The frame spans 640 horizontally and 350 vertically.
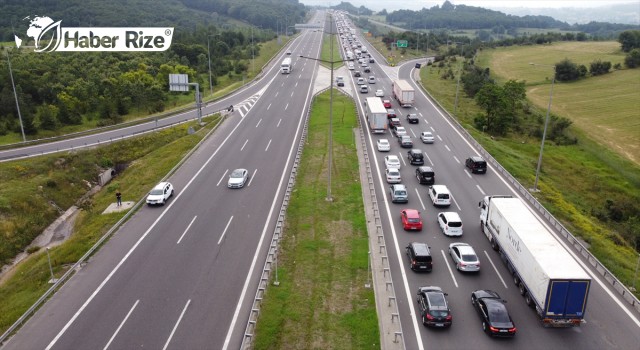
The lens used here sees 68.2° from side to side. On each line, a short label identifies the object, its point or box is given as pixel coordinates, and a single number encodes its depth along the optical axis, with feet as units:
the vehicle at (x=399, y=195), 135.85
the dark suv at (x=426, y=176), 150.82
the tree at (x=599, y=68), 382.63
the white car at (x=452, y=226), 115.55
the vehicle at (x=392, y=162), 162.79
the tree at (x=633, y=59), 387.59
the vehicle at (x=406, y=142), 190.60
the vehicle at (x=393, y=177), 150.10
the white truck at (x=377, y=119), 206.18
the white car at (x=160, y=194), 133.80
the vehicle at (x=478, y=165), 159.33
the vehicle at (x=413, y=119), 227.20
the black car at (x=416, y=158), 170.09
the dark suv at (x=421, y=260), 99.09
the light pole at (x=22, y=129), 199.21
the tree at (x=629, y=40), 442.50
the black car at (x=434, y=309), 81.25
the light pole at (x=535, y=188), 146.83
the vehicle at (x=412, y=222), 118.83
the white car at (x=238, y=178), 146.61
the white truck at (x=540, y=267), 78.64
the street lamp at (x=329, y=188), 136.49
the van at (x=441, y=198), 133.08
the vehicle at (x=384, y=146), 184.65
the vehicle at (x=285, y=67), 361.45
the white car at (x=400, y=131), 200.54
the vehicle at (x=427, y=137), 195.74
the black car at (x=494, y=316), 78.84
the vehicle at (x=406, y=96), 258.37
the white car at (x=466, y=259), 98.99
